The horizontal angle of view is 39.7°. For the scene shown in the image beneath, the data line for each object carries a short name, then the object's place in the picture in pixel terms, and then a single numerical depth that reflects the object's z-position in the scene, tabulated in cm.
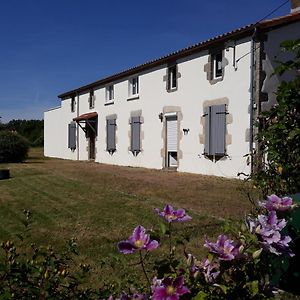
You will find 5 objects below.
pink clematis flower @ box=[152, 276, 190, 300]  147
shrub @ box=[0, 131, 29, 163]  2366
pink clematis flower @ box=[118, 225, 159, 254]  162
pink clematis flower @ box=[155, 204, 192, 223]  181
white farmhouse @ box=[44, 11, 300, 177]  1272
